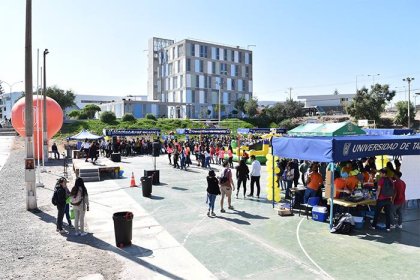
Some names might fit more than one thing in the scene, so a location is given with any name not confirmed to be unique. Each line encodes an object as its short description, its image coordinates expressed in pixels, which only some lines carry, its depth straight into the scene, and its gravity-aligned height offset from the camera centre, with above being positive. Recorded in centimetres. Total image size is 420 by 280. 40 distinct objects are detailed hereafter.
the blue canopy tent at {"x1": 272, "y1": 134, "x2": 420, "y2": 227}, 1023 -70
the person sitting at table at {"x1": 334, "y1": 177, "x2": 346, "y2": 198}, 1177 -194
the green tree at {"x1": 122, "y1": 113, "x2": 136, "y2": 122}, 6610 +92
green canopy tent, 2130 -37
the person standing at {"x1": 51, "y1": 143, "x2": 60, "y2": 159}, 3264 -230
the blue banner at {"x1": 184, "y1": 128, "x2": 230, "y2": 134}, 3734 -78
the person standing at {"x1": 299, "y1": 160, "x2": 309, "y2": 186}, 1706 -205
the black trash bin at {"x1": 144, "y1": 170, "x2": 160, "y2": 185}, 1858 -252
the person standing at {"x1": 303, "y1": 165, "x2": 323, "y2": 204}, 1215 -194
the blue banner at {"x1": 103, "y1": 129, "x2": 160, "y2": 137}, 3306 -80
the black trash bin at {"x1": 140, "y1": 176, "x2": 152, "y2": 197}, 1569 -262
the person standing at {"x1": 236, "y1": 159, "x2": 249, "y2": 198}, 1535 -202
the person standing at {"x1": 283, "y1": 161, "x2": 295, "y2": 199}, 1503 -208
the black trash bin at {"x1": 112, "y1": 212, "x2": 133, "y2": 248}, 941 -259
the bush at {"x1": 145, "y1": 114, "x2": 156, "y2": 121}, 7121 +118
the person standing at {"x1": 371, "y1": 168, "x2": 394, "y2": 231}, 1045 -199
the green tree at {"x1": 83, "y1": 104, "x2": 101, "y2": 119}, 7256 +258
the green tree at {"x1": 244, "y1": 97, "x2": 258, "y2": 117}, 8881 +372
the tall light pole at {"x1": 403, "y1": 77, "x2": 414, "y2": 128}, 6731 +771
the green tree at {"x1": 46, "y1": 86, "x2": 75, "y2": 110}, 7044 +518
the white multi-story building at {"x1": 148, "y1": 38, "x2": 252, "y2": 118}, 9775 +1304
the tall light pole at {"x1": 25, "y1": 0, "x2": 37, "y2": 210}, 1364 +49
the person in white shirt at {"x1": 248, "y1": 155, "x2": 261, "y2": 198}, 1502 -195
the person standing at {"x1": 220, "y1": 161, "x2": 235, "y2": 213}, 1276 -198
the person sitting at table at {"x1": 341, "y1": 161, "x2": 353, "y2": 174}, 1367 -162
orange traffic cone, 1841 -289
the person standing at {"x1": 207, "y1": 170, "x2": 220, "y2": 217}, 1204 -206
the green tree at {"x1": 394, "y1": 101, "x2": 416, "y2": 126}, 7031 +160
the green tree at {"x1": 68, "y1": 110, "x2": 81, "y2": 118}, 7134 +176
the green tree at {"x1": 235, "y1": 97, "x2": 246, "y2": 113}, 9450 +481
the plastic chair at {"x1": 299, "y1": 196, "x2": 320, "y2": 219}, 1216 -254
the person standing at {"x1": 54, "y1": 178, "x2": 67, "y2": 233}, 1060 -206
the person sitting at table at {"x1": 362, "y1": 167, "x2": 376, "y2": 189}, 1383 -203
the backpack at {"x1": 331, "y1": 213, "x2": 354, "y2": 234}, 1038 -278
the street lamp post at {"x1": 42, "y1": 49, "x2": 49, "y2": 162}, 2616 -42
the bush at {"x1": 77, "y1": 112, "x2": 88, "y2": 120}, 7056 +135
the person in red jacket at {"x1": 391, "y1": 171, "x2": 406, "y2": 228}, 1064 -208
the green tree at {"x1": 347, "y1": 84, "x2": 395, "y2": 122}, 6569 +387
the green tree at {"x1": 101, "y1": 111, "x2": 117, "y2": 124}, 6391 +105
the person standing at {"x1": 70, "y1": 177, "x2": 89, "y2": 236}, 1026 -216
